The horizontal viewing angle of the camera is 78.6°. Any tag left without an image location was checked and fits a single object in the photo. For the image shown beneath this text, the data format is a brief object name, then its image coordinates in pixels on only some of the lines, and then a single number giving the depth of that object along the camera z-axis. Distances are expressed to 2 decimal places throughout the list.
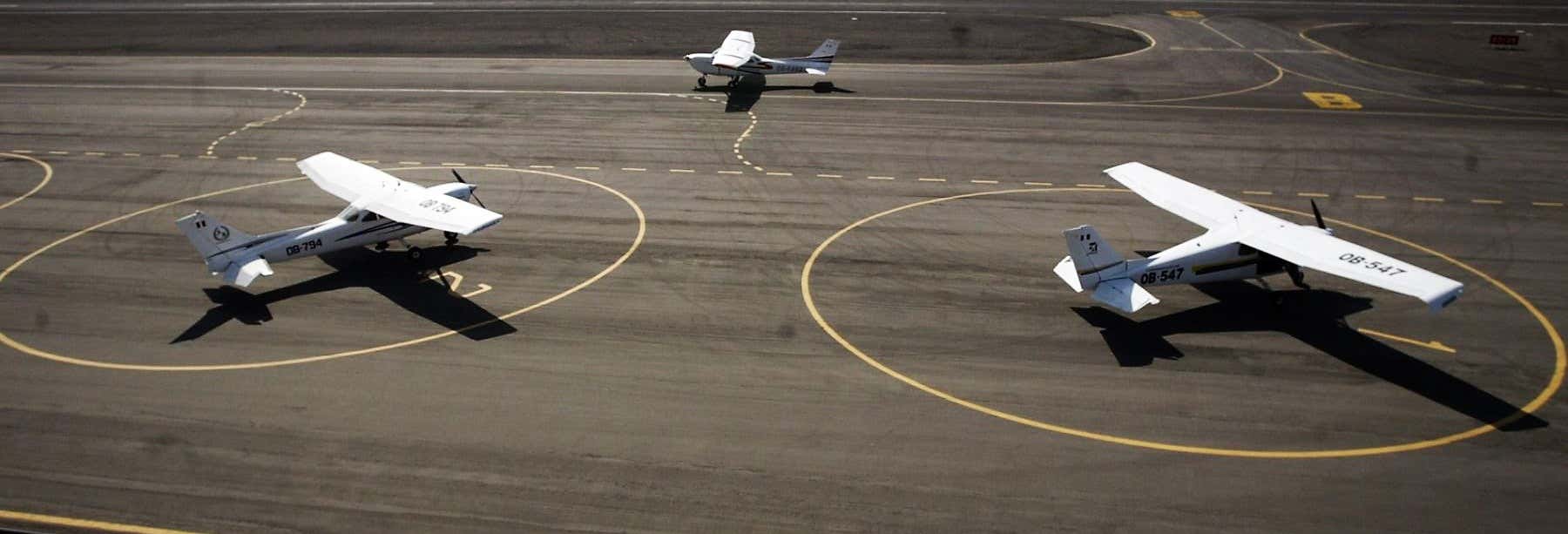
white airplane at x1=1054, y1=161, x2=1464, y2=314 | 28.73
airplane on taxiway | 61.00
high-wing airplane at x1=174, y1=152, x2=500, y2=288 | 32.97
